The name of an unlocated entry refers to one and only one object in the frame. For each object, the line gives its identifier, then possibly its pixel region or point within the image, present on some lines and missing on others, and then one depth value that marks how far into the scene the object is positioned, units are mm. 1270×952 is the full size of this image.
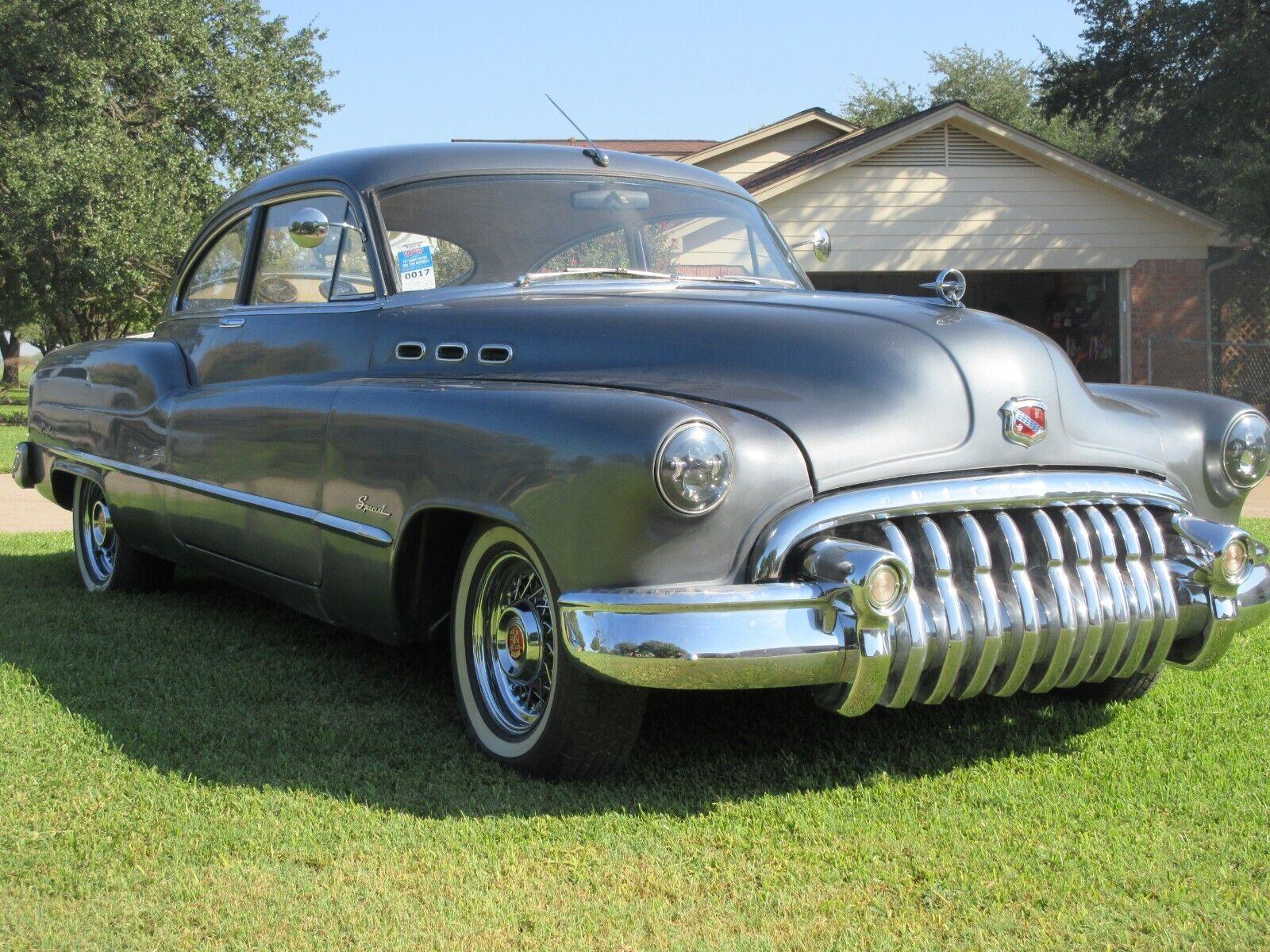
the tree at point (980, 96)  41000
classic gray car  3041
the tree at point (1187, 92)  18344
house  17016
